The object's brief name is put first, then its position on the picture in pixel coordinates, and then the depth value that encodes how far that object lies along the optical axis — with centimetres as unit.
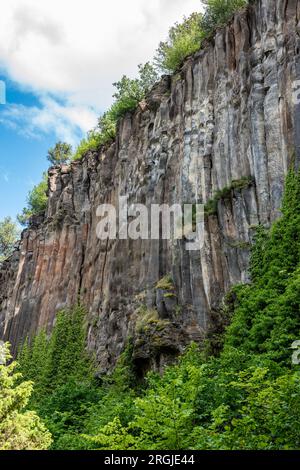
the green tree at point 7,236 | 8100
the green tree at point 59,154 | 6869
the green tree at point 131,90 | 4238
